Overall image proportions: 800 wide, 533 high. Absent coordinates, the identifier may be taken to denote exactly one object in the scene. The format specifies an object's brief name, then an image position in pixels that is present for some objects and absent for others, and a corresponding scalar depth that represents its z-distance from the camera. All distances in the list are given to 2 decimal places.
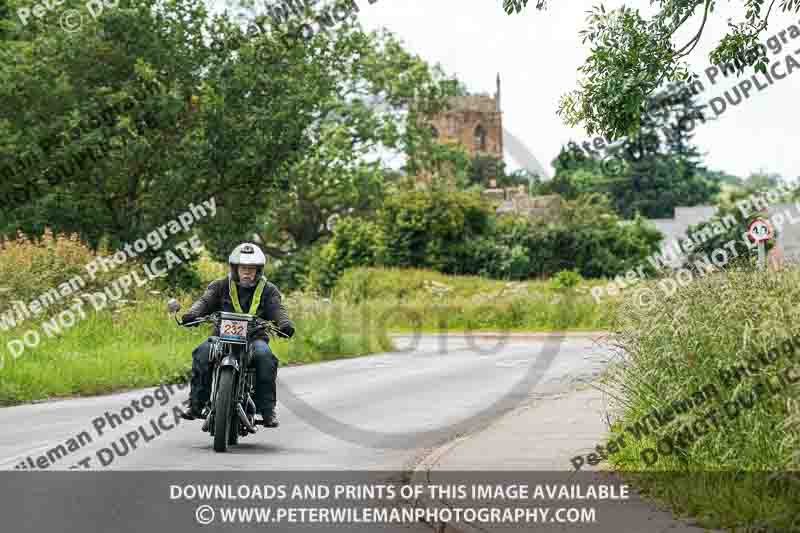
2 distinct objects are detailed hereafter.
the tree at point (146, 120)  33.75
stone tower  147.38
